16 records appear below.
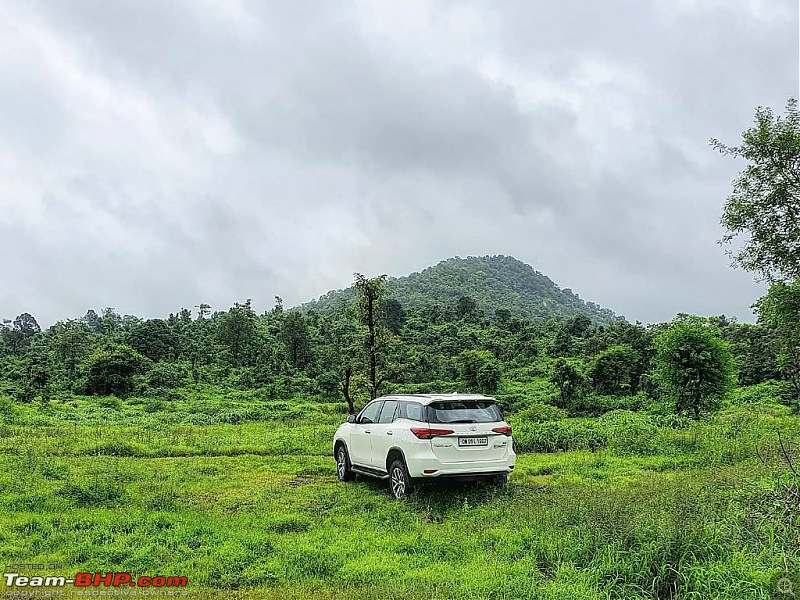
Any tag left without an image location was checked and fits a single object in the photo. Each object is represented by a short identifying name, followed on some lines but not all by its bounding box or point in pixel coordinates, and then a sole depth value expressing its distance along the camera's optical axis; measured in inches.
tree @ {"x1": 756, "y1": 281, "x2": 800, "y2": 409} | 621.6
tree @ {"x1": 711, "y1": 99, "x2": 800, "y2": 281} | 655.8
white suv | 362.3
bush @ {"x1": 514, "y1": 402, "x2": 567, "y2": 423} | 975.9
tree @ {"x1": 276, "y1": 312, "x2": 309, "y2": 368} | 1902.1
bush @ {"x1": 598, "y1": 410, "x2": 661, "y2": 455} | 567.5
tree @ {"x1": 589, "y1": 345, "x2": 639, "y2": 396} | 1411.2
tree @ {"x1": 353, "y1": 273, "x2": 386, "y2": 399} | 870.4
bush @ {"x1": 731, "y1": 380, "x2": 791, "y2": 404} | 1212.7
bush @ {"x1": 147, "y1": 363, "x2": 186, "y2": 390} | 1587.1
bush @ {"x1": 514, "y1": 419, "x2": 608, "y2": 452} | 615.2
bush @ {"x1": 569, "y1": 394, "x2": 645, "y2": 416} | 1267.2
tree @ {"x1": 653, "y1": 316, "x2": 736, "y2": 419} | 836.0
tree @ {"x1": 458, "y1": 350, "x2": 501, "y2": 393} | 1487.5
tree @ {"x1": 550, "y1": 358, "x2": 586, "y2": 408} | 1307.8
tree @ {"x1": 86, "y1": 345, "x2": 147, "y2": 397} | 1565.0
